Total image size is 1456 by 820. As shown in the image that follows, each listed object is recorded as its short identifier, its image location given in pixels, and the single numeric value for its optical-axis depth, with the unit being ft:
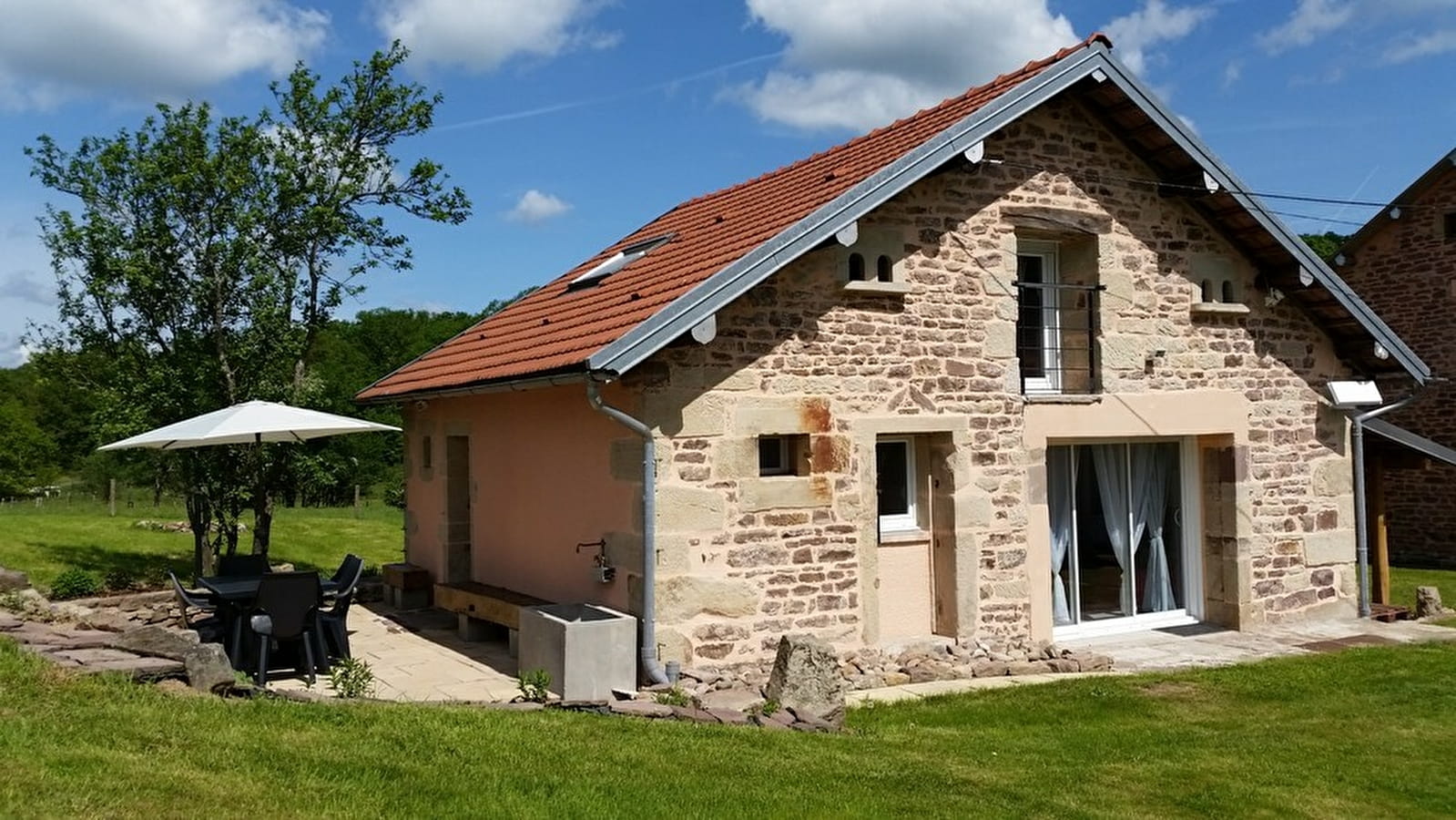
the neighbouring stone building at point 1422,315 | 62.64
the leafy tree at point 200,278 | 46.50
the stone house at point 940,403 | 29.17
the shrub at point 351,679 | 24.72
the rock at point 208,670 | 22.39
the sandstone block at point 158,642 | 22.91
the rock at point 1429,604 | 41.34
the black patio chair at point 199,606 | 30.66
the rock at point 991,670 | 30.96
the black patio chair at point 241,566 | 35.40
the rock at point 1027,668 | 31.17
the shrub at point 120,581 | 47.93
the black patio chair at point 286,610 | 28.14
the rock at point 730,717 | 23.68
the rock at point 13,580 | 40.40
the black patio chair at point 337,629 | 30.66
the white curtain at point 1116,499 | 37.47
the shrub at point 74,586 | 45.47
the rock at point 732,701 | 25.27
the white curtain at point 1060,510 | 36.19
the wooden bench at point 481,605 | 33.55
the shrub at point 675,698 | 25.88
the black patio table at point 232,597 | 29.25
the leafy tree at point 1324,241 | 117.80
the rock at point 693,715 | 23.80
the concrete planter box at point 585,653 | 26.84
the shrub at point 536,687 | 25.39
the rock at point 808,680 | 25.17
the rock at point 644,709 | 23.95
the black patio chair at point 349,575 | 31.37
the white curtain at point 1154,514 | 38.42
